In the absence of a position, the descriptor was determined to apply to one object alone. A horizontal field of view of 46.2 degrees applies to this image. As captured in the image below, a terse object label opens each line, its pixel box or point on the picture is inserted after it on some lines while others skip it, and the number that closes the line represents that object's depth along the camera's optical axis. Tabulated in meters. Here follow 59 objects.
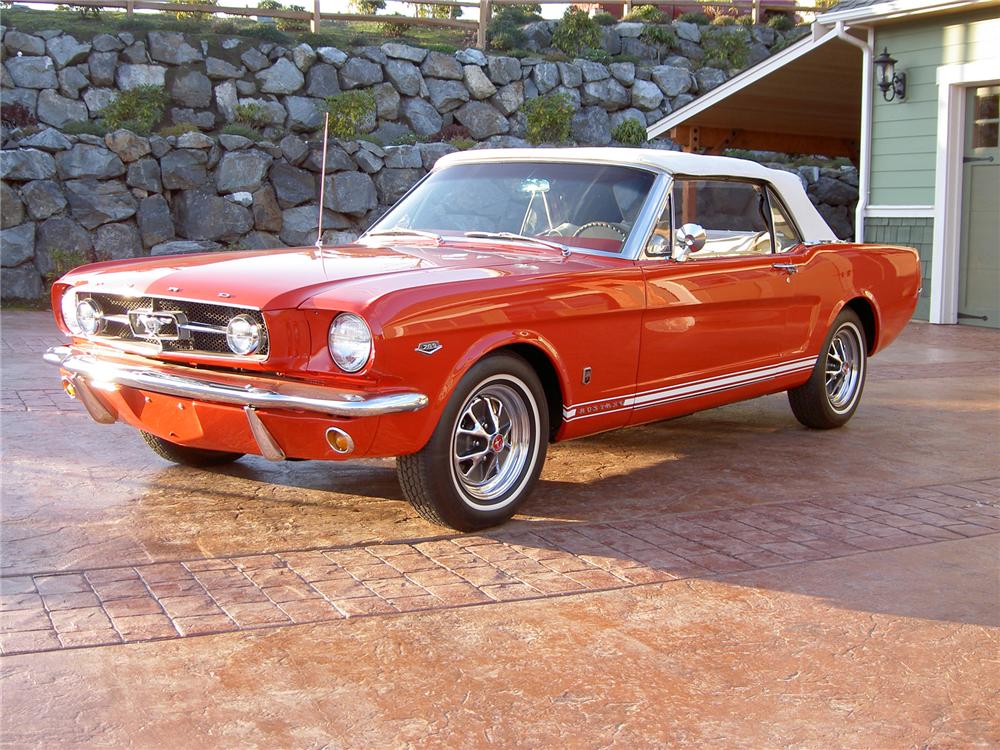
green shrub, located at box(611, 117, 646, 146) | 20.47
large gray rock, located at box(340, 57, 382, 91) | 19.31
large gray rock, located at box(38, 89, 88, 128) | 16.89
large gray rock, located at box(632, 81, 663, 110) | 21.41
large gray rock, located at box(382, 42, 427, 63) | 19.86
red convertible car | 4.21
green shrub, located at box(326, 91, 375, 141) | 18.05
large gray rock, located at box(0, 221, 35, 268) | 14.26
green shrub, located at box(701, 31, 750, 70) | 23.25
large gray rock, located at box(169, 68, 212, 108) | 17.92
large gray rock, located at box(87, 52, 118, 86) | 17.48
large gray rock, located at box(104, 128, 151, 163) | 15.42
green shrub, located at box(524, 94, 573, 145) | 19.61
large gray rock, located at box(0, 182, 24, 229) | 14.36
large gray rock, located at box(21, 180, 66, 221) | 14.59
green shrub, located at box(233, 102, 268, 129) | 17.69
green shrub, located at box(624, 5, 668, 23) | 23.80
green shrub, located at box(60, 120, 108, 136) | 15.96
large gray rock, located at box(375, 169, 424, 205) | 17.47
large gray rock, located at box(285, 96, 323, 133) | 18.28
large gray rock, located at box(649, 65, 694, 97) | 21.77
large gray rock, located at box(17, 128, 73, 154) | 15.01
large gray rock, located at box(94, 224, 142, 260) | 15.08
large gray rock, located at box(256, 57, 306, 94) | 18.62
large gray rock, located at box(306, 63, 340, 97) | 18.97
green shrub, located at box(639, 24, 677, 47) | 22.86
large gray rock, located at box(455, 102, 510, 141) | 19.75
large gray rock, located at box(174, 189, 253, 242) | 15.88
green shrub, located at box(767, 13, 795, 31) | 24.81
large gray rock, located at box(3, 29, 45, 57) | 17.19
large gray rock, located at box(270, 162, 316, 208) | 16.64
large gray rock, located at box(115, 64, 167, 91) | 17.64
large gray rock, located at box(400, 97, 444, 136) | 19.42
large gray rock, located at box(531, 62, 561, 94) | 20.55
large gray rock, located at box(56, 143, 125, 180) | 15.09
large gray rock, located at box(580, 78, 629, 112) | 20.89
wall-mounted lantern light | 12.95
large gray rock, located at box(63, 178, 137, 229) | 15.01
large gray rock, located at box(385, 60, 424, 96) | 19.64
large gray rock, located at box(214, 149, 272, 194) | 16.19
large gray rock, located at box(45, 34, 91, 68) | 17.36
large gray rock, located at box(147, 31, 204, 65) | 18.08
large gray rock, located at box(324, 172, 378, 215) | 17.14
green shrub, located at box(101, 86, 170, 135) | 16.69
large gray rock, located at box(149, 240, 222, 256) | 15.27
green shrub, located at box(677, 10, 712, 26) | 24.08
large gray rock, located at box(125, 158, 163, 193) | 15.46
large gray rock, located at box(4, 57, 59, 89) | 16.97
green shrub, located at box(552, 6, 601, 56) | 22.08
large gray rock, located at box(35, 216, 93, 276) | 14.53
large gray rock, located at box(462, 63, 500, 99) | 20.03
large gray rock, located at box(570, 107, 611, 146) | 20.44
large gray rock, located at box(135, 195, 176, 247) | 15.44
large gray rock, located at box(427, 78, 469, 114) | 19.83
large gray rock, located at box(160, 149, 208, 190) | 15.73
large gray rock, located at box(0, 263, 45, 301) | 14.22
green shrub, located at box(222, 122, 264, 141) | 16.92
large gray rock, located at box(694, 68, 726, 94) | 22.23
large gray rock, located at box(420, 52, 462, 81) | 19.95
